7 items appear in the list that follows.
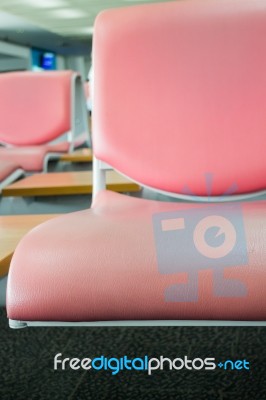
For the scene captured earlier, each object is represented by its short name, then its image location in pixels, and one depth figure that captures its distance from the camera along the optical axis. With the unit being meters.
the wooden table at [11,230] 0.86
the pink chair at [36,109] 2.86
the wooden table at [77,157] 2.58
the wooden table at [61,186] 1.51
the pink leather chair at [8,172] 1.75
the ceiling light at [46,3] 11.04
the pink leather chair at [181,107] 1.10
